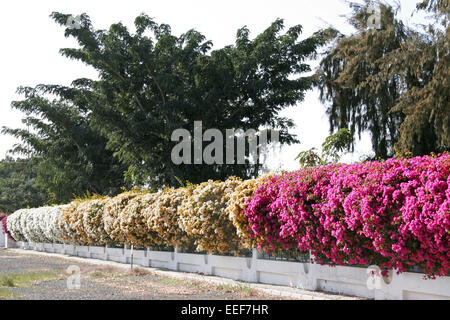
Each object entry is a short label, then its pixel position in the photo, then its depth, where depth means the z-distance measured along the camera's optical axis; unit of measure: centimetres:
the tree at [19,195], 5091
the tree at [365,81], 2145
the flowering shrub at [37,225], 2567
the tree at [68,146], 3002
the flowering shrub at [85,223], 1992
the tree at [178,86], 2403
